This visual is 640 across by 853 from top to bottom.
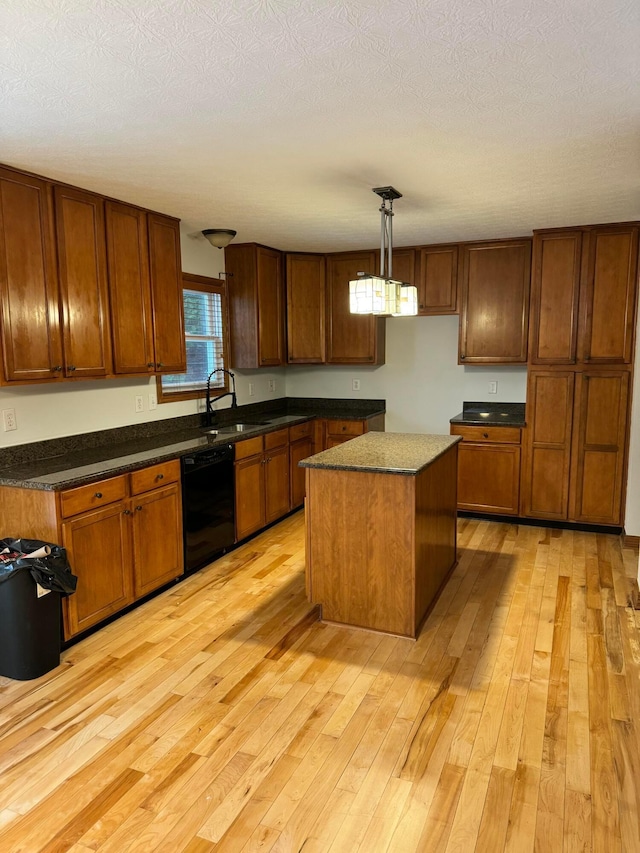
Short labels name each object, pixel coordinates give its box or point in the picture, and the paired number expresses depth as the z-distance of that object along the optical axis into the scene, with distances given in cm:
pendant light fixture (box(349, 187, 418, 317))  299
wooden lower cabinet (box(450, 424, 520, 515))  473
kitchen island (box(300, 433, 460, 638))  292
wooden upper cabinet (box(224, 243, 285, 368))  490
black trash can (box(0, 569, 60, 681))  256
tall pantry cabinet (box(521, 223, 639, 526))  429
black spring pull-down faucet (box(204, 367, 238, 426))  466
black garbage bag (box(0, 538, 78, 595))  256
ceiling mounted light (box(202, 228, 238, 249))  429
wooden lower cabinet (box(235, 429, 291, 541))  427
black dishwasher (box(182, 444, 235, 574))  369
